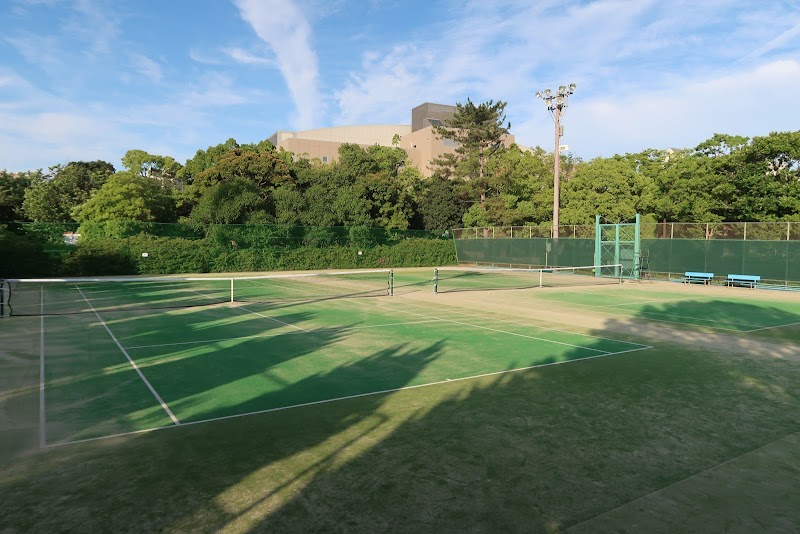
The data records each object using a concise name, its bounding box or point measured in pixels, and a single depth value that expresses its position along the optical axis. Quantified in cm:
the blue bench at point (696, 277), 2536
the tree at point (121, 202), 4306
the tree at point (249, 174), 4676
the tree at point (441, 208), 5031
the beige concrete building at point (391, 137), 7935
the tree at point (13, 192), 4651
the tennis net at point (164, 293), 1700
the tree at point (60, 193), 5209
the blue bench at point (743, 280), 2334
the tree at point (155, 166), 5922
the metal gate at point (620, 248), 2786
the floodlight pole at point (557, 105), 3338
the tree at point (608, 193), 3838
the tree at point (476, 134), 5175
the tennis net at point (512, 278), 2517
